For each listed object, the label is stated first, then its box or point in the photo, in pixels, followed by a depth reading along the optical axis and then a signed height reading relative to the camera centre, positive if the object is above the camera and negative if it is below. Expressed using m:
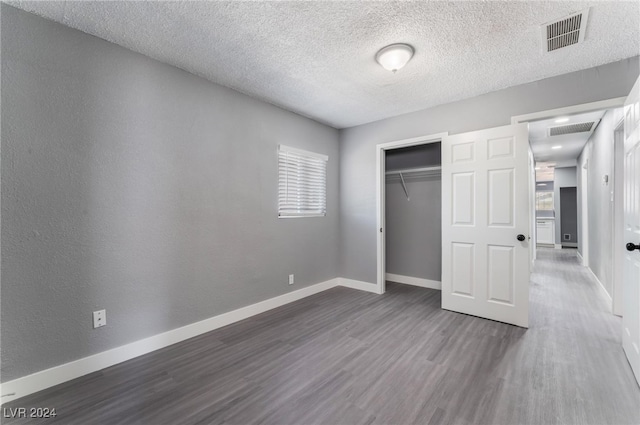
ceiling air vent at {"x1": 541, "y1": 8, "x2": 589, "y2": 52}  1.99 +1.37
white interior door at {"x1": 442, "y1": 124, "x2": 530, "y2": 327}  2.98 -0.17
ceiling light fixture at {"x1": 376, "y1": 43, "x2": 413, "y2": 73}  2.29 +1.32
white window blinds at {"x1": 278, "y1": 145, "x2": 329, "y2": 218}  3.69 +0.40
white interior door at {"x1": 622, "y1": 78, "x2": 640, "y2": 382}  1.97 -0.18
